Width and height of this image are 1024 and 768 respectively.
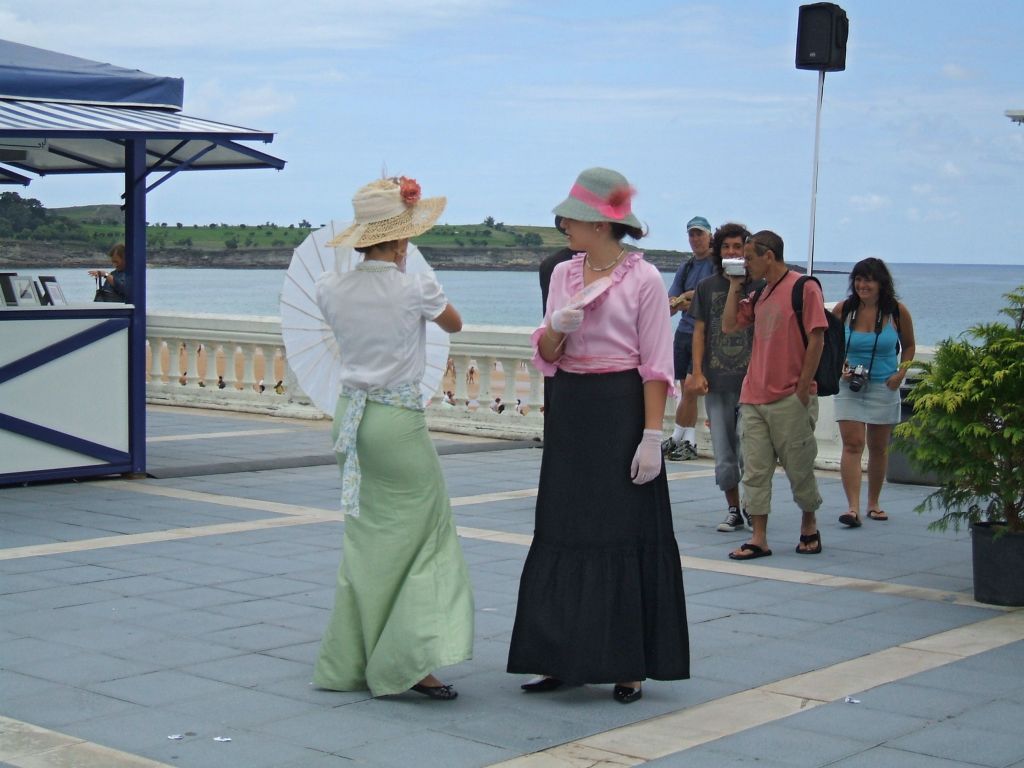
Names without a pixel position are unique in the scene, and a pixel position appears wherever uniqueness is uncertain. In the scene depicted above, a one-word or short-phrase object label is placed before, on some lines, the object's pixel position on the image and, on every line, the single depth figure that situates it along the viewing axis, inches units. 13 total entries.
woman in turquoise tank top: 372.8
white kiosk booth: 406.3
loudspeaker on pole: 468.4
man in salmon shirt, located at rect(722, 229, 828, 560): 321.1
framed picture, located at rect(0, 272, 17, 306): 418.3
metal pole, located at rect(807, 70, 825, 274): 473.4
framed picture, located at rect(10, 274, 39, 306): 419.5
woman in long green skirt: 210.7
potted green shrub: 273.6
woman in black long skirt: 208.4
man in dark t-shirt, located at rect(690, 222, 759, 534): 346.0
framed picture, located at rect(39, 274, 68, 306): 429.7
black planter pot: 277.7
